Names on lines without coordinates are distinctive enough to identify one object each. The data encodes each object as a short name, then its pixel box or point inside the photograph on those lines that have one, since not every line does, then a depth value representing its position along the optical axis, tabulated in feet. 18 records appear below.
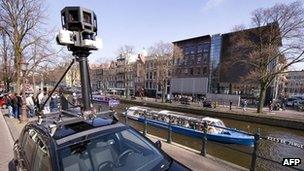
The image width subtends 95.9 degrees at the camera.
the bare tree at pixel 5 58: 44.43
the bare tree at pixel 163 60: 80.99
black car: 4.94
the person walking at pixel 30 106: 29.11
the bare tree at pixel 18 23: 32.28
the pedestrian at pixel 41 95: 25.54
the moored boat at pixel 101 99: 70.38
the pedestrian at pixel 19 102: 27.67
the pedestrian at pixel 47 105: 24.28
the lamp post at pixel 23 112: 24.63
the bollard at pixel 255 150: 10.99
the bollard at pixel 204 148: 14.00
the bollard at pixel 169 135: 17.19
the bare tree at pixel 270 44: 50.70
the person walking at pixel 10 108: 29.60
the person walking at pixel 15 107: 28.03
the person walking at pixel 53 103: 28.80
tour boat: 30.46
